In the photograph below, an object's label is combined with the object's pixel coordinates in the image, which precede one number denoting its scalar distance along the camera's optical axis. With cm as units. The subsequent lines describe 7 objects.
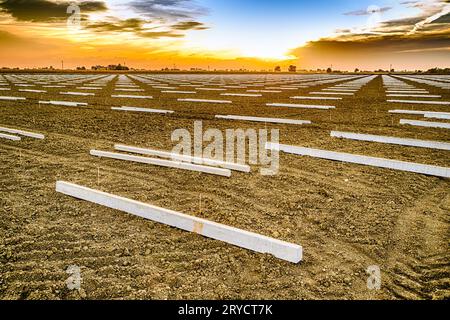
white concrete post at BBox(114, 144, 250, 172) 526
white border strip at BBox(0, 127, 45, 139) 758
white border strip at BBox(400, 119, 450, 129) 889
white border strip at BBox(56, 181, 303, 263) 293
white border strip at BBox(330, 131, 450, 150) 667
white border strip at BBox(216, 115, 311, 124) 942
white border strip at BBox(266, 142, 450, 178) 502
